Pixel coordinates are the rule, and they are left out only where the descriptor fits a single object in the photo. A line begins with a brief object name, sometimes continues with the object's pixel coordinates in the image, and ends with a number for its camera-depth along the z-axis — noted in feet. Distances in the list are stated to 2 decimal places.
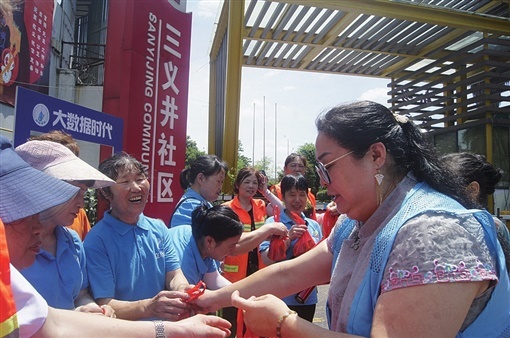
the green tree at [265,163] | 177.58
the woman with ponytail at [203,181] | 10.58
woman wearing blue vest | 3.81
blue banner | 9.14
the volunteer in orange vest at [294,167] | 15.29
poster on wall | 21.61
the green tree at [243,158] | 156.60
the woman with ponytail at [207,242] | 8.50
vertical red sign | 16.17
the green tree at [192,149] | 159.04
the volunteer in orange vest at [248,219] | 11.73
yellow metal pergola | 22.98
